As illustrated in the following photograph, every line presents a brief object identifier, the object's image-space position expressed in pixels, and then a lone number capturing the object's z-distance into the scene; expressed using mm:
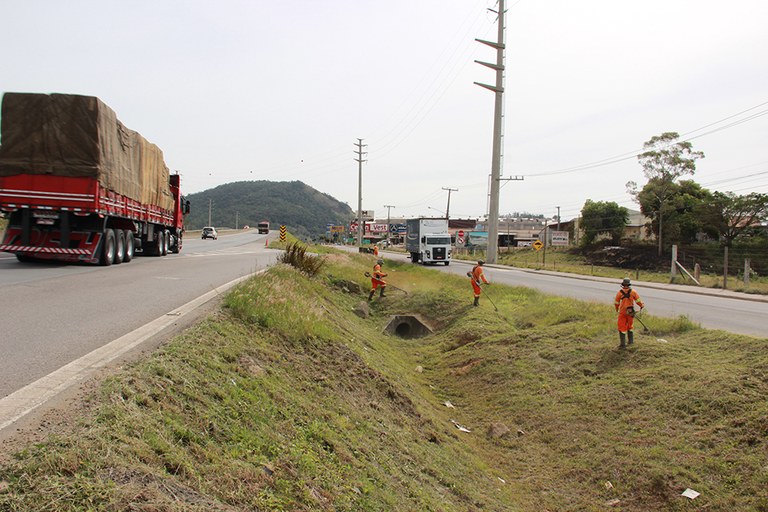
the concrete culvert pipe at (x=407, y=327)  15742
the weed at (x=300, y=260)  16848
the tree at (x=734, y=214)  48188
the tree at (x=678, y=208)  51656
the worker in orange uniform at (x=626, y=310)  9211
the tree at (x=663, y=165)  53062
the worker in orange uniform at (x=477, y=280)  15516
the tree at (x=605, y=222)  61906
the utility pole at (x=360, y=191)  67188
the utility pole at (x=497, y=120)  42000
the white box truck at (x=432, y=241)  42375
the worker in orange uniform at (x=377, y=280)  18609
